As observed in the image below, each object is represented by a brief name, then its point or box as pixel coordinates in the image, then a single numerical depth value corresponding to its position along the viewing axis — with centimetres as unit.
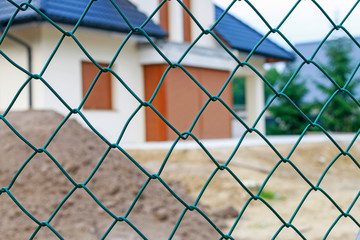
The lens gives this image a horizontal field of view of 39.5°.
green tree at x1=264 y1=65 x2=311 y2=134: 1476
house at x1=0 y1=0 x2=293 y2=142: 793
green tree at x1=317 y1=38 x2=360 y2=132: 1484
